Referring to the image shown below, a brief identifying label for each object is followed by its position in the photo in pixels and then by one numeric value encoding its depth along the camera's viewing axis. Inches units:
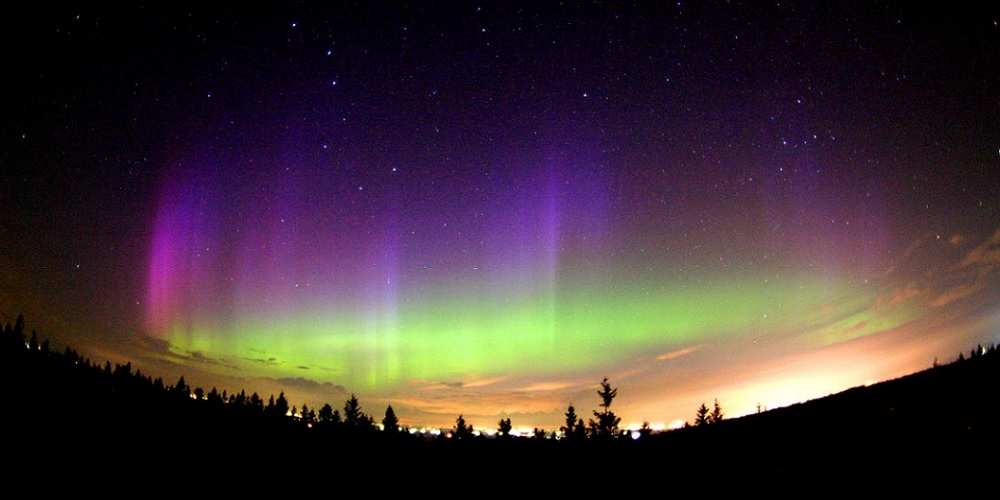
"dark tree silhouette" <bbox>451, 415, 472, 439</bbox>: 2693.7
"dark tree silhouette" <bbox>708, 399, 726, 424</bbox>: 2528.1
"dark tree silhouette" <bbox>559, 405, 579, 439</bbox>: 2466.3
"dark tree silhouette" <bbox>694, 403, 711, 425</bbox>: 2375.7
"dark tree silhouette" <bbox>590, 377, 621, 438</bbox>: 1877.5
